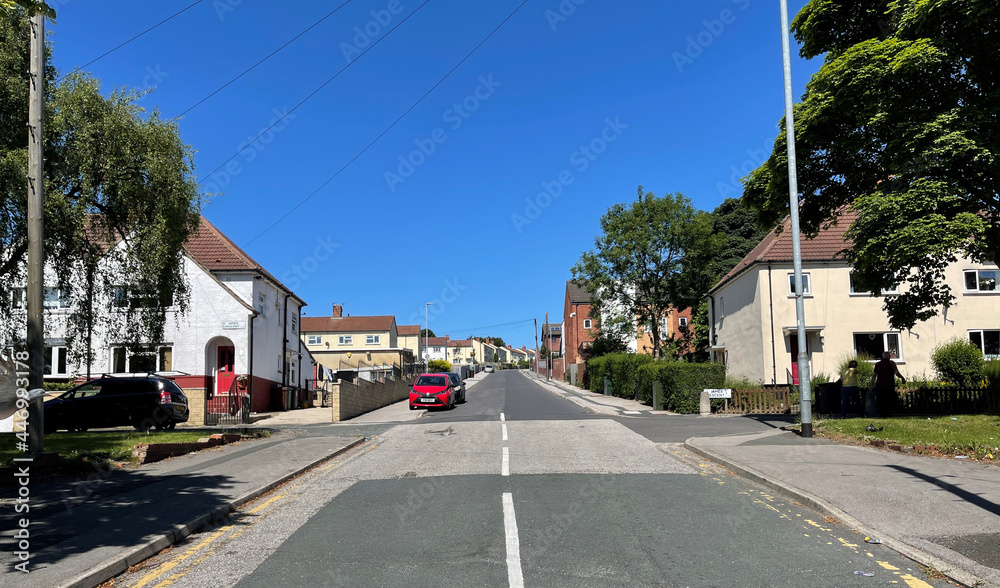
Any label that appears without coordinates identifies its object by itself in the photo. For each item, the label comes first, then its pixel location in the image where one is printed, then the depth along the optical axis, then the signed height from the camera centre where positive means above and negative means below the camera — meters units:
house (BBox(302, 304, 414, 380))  72.88 +2.67
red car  31.31 -1.61
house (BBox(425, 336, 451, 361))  151.45 +2.22
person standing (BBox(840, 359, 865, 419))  19.08 -0.92
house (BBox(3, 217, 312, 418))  28.36 +1.09
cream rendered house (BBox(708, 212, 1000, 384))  30.17 +1.56
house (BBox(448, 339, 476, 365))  167.79 +1.66
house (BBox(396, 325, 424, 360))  106.38 +3.05
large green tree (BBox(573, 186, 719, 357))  48.66 +6.98
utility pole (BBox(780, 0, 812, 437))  14.16 +2.46
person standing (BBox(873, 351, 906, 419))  17.75 -0.90
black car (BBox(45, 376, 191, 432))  20.70 -1.34
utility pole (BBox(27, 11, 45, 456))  11.30 +2.27
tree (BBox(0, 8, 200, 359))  12.92 +3.52
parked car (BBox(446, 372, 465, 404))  35.81 -1.33
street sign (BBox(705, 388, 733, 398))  22.39 -1.31
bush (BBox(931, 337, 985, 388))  23.16 -0.38
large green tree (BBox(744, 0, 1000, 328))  14.16 +5.08
